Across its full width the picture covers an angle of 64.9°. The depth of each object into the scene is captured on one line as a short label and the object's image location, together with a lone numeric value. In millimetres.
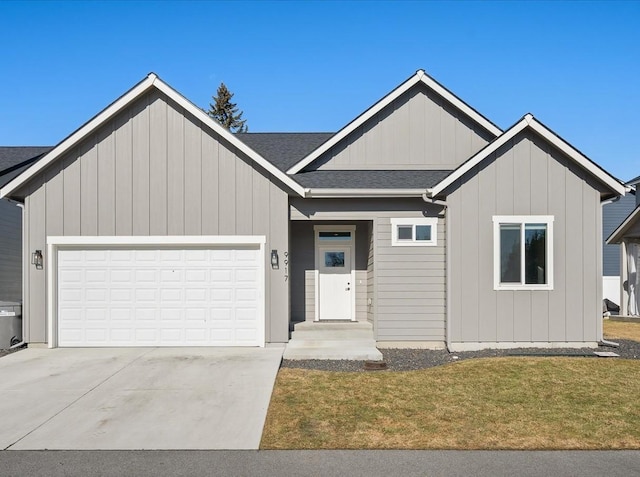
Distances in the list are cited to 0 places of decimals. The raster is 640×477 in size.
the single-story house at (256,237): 10820
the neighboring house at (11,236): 15297
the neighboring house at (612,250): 21938
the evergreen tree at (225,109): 42250
